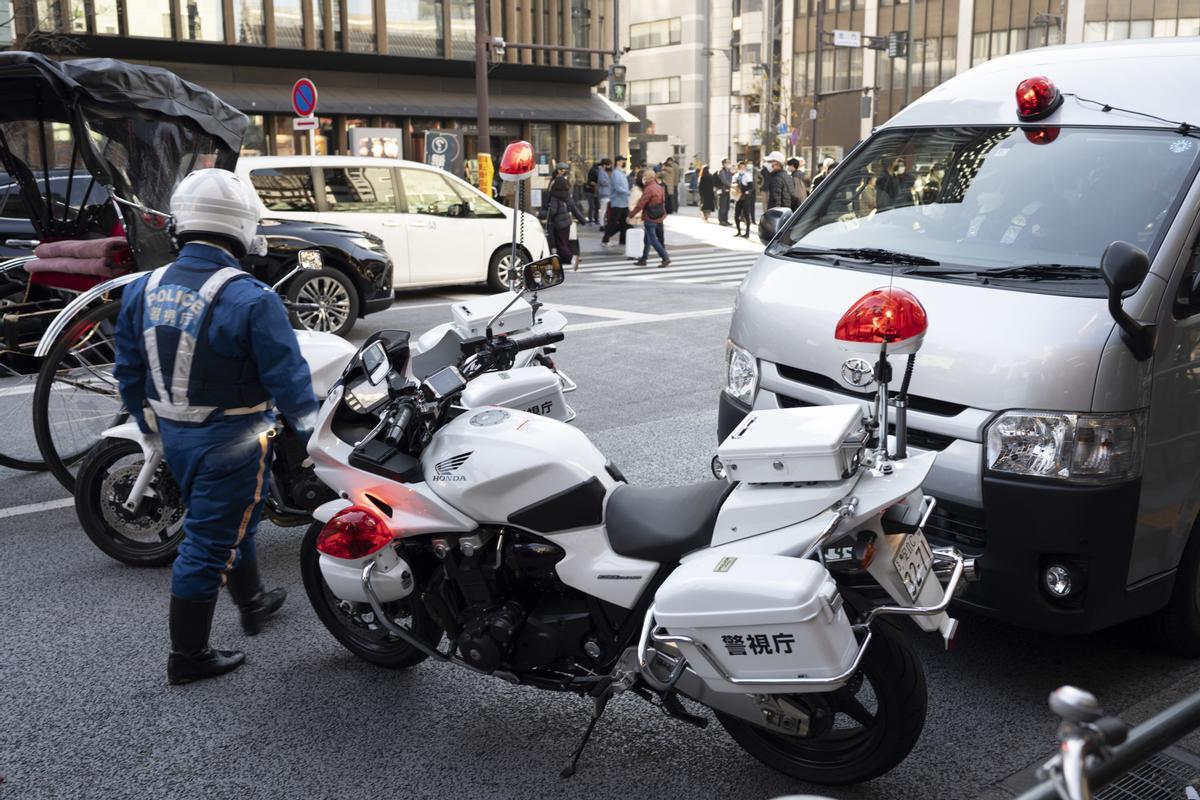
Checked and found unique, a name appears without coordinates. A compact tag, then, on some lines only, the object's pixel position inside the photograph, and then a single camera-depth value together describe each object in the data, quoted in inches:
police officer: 146.6
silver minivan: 137.3
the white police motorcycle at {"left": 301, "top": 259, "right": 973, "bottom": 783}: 111.1
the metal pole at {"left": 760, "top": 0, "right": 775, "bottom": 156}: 2083.2
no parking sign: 673.2
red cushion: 258.1
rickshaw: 225.1
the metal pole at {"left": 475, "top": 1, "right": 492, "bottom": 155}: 895.1
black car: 433.3
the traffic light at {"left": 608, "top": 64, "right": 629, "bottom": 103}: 1444.4
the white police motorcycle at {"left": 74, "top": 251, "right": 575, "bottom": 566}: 191.3
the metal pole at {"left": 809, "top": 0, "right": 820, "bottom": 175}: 1428.4
